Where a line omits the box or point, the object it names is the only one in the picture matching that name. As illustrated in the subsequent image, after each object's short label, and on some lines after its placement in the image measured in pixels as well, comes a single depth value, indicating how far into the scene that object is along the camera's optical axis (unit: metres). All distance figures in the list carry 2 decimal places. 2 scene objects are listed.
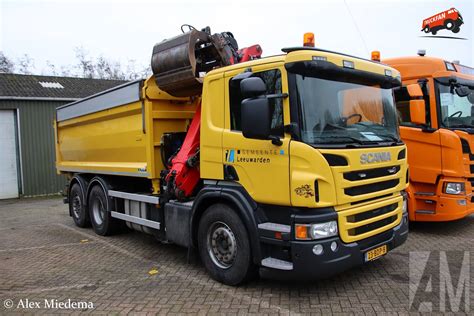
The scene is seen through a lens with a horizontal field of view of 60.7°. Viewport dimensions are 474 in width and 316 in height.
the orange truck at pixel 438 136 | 6.61
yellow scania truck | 4.07
